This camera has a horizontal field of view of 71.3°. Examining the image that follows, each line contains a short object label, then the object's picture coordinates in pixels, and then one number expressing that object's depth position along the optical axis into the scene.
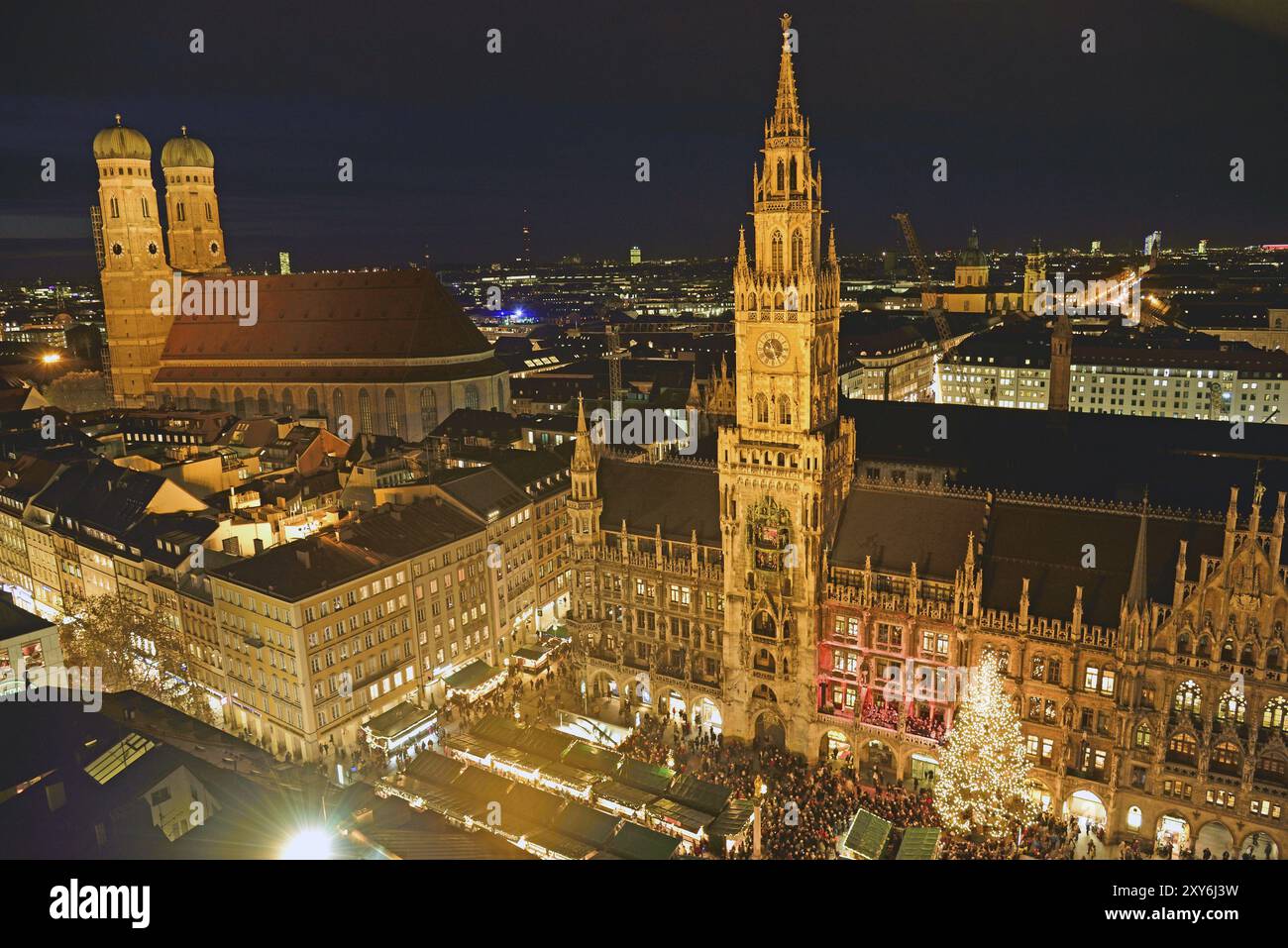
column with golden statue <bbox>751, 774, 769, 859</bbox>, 49.28
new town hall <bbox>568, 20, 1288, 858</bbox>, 50.09
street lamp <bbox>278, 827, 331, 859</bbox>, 39.50
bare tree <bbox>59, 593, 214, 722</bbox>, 70.56
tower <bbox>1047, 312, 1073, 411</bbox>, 110.00
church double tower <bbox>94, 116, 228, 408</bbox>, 149.75
